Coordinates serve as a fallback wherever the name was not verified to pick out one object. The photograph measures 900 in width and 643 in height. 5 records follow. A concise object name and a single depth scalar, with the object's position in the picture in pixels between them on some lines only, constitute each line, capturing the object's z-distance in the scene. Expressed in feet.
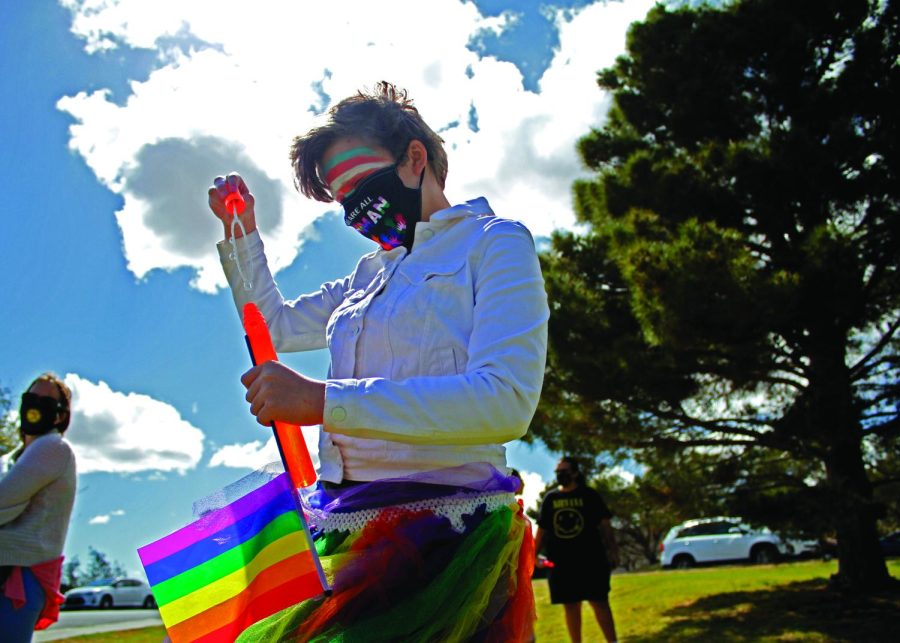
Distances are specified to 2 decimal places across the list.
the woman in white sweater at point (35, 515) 10.98
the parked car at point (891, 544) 84.53
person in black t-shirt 23.43
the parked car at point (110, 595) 92.38
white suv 78.38
